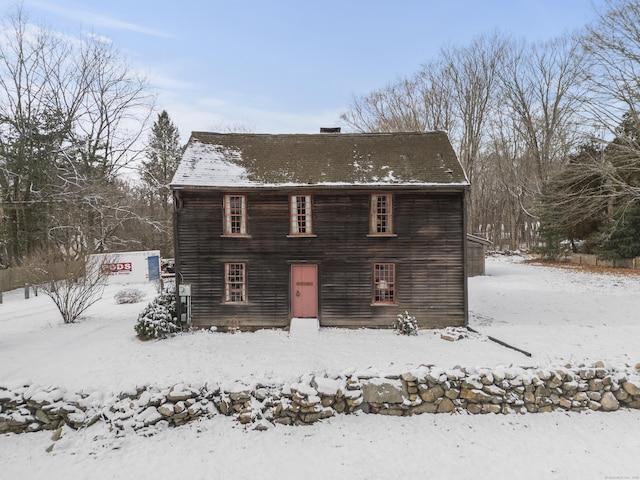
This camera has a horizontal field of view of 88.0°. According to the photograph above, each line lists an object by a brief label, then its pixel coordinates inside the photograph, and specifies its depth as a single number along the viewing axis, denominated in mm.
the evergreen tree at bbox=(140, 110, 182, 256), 34531
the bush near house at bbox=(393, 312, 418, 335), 12148
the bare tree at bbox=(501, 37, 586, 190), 32406
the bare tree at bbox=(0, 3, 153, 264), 23078
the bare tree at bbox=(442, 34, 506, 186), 33406
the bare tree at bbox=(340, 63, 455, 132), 34156
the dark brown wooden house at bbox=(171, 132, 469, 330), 12789
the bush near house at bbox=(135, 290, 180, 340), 11625
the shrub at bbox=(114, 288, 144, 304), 17812
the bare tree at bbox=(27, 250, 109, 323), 13547
